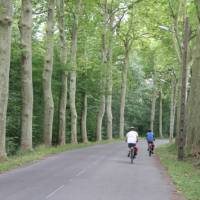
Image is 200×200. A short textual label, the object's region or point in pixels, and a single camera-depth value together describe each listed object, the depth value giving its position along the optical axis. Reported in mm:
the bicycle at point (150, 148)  27947
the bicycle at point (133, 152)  22156
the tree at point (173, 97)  55303
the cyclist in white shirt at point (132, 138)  23188
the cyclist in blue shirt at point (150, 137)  28000
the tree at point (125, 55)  57472
